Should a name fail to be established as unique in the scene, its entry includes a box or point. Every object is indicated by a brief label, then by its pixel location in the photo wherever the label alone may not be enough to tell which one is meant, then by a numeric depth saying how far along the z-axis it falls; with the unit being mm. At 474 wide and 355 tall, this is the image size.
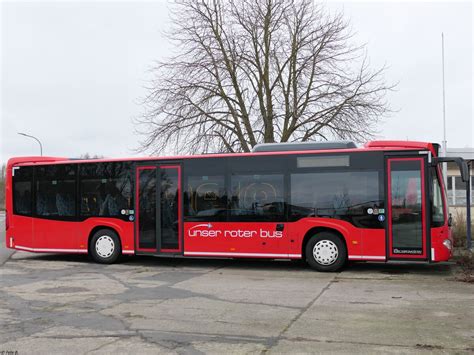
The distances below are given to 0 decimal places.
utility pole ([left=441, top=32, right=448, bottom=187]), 16522
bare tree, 21266
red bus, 11086
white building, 29547
